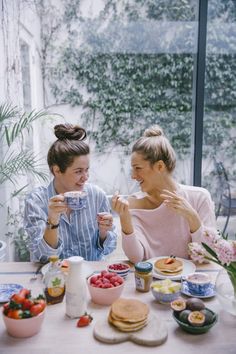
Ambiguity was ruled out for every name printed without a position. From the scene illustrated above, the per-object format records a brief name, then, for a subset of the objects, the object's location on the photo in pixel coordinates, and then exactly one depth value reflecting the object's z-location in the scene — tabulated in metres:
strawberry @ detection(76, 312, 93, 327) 1.08
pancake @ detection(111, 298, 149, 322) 1.06
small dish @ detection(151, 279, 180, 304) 1.18
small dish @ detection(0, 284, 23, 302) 1.23
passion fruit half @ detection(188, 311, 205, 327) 1.03
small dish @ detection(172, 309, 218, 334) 1.02
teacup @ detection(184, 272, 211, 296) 1.25
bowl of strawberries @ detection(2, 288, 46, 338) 1.00
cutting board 0.99
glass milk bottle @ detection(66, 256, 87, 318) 1.10
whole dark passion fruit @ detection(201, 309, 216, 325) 1.04
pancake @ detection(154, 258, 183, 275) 1.39
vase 1.14
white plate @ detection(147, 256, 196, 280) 1.38
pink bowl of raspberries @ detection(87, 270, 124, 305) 1.18
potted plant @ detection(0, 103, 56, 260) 2.41
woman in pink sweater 1.67
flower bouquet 1.05
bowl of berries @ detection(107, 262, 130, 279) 1.38
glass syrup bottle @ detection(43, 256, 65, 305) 1.15
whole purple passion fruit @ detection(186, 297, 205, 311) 1.08
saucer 1.24
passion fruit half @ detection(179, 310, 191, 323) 1.04
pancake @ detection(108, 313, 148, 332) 1.03
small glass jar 1.27
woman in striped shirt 1.64
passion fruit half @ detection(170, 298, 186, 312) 1.09
